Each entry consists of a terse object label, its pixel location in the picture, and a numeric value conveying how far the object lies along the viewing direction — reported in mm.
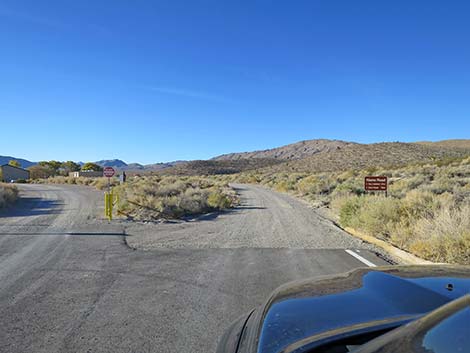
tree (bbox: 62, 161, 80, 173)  120831
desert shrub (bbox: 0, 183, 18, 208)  20230
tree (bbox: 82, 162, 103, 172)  112350
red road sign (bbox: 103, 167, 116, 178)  17422
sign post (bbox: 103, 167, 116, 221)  15572
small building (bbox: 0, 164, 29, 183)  68125
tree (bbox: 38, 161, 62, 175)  118675
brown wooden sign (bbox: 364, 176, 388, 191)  15609
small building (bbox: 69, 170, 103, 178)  72588
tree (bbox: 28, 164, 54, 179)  83538
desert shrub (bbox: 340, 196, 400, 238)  11453
